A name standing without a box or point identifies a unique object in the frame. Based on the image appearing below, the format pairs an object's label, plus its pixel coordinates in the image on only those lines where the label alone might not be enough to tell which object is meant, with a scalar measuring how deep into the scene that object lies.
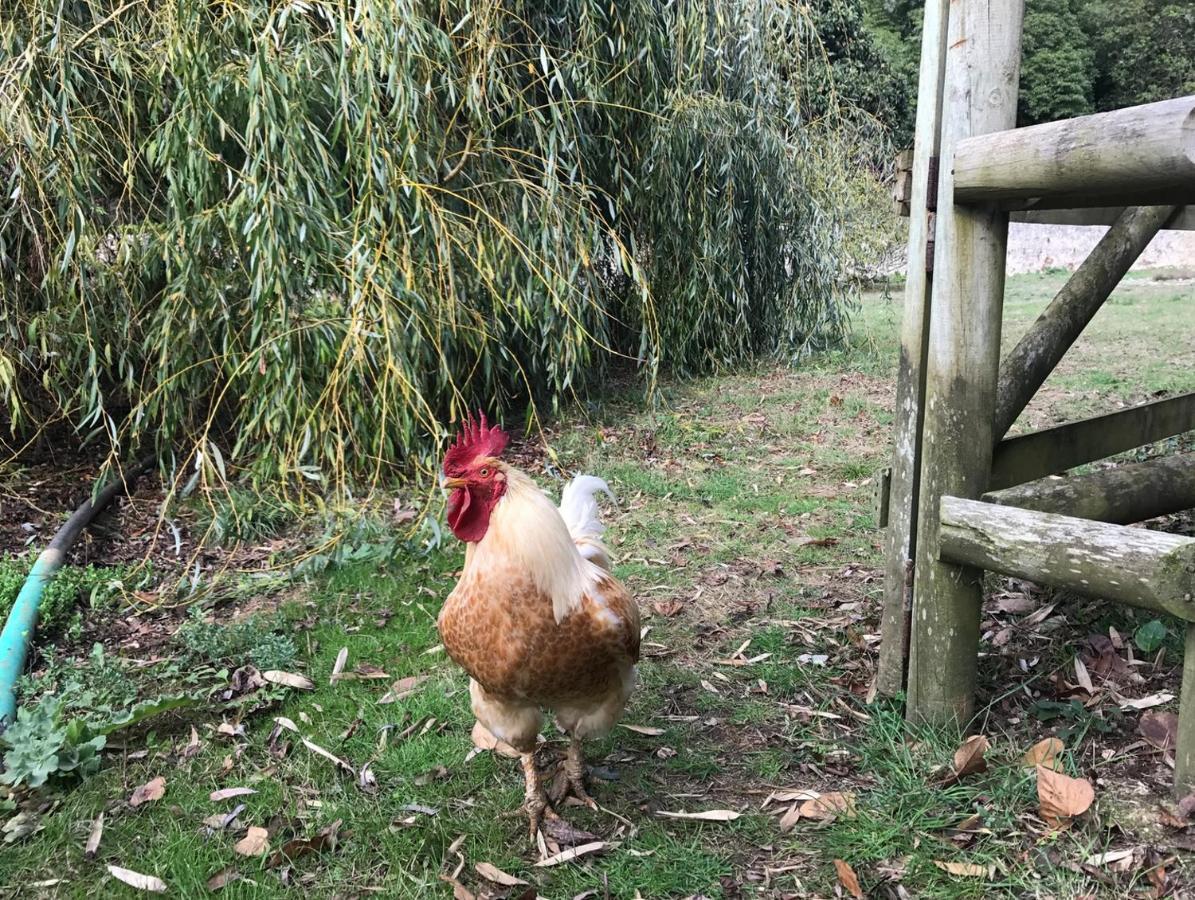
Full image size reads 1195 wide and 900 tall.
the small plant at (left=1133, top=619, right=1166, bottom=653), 2.91
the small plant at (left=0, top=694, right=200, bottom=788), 2.63
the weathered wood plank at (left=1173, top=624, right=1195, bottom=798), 2.03
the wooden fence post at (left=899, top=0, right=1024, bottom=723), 2.32
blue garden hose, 3.09
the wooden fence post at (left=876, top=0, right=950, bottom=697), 2.48
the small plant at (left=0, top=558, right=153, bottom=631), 3.71
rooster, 2.36
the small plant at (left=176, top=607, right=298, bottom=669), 3.42
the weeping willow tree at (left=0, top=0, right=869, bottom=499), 4.14
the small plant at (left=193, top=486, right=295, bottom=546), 4.46
